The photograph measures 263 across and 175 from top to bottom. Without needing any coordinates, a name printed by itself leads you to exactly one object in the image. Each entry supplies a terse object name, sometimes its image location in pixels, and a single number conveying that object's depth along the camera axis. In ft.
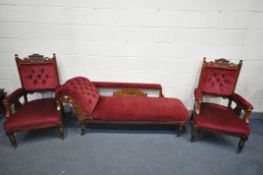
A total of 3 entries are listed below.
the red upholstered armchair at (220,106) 6.70
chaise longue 6.95
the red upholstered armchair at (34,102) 6.55
